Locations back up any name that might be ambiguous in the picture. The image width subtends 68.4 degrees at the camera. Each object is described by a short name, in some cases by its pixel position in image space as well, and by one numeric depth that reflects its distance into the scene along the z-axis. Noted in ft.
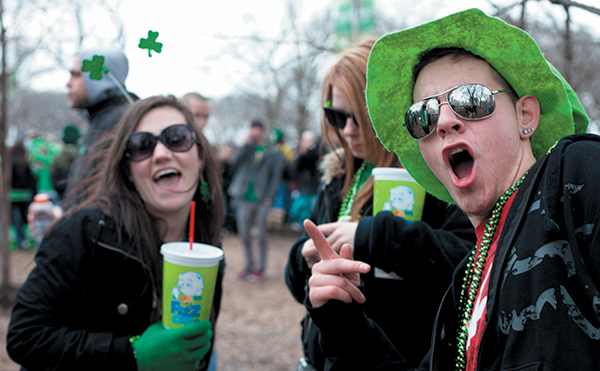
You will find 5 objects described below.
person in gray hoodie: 10.38
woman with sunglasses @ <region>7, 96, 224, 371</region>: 5.69
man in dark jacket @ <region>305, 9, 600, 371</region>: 2.74
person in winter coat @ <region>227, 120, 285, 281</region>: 23.36
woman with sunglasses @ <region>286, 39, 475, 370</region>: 5.40
